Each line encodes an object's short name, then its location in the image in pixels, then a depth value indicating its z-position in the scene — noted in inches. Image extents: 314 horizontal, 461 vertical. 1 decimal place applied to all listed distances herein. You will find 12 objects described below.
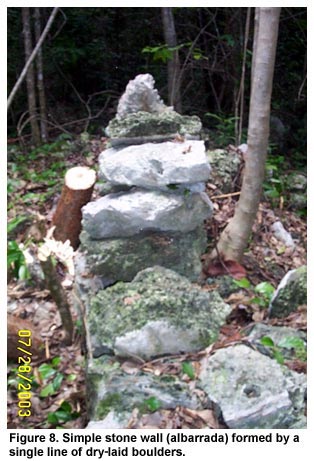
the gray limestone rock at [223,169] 160.9
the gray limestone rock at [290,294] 116.3
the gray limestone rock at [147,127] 126.6
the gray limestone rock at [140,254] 123.3
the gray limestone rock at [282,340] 101.3
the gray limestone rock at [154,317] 100.7
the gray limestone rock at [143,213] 118.3
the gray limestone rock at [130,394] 91.3
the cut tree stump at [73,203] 153.3
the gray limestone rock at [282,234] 161.9
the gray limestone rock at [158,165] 115.4
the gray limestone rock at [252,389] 87.4
